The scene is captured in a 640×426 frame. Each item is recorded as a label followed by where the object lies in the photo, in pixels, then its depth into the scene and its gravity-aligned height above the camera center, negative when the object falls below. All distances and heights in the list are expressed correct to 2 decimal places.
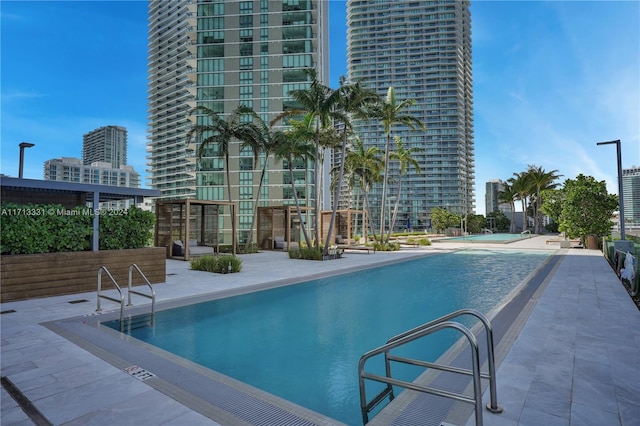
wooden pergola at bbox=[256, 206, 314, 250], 21.91 -0.28
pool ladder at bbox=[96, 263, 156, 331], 5.84 -1.54
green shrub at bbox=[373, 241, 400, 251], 22.08 -1.63
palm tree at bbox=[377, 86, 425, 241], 20.34 +6.35
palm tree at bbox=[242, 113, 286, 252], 18.88 +4.41
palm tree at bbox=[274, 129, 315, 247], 17.52 +3.76
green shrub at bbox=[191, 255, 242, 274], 11.62 -1.45
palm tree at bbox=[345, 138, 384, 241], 24.53 +4.15
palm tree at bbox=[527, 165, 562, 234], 47.59 +5.49
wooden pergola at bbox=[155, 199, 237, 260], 16.44 -0.29
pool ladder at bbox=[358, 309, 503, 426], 2.48 -1.21
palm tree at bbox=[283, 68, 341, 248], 15.81 +5.55
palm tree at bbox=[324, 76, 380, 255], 15.86 +5.54
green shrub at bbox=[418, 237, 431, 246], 26.00 -1.62
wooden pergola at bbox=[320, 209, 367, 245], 26.30 -0.20
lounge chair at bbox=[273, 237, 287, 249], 22.08 -1.35
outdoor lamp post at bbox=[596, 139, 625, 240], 12.62 +1.46
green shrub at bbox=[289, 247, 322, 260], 16.11 -1.50
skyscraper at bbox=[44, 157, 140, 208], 93.38 +16.45
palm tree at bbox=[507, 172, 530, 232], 48.81 +4.70
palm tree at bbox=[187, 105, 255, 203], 18.73 +4.89
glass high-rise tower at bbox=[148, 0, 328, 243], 52.09 +23.55
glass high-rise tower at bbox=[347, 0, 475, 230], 93.50 +40.61
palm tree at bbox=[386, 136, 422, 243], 24.14 +4.61
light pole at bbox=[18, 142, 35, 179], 13.04 +2.84
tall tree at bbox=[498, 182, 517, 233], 53.72 +3.44
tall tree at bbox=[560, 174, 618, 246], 18.86 +0.67
